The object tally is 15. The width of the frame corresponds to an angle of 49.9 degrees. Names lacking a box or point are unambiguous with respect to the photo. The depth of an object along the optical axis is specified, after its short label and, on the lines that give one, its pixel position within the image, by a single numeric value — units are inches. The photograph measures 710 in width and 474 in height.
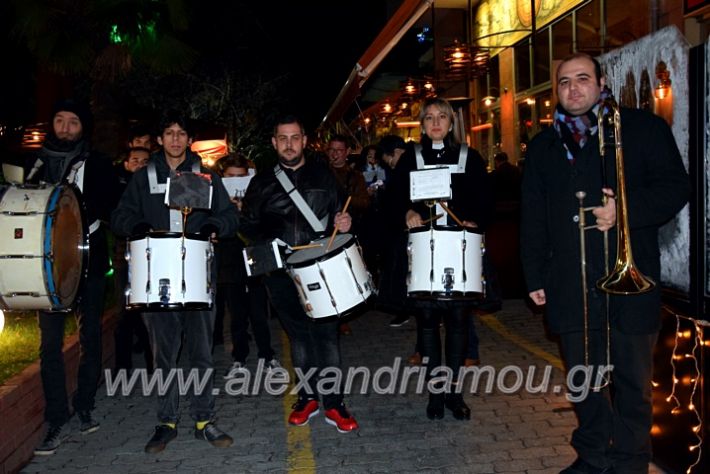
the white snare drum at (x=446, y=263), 188.7
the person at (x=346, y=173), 317.1
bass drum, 182.2
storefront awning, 266.1
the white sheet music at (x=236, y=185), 292.2
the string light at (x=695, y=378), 152.9
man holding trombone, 146.7
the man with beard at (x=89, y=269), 205.8
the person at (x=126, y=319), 267.3
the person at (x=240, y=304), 281.0
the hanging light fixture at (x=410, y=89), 588.0
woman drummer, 206.5
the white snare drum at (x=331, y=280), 189.2
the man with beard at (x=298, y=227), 209.6
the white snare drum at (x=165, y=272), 181.2
